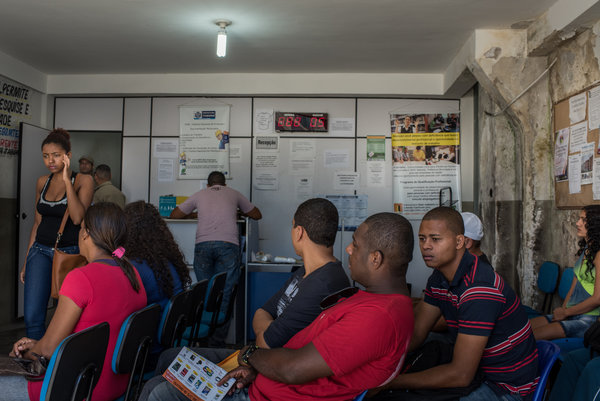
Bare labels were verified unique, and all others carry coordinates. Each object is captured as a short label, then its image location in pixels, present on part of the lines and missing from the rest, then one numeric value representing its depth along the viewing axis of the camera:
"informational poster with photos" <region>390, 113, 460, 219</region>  6.31
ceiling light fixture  4.44
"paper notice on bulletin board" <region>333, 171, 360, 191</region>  6.39
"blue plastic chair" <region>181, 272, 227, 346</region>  3.14
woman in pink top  1.75
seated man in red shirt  1.44
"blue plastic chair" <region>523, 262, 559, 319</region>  3.99
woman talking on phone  2.88
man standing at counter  4.57
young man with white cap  3.07
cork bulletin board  3.54
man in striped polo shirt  1.73
